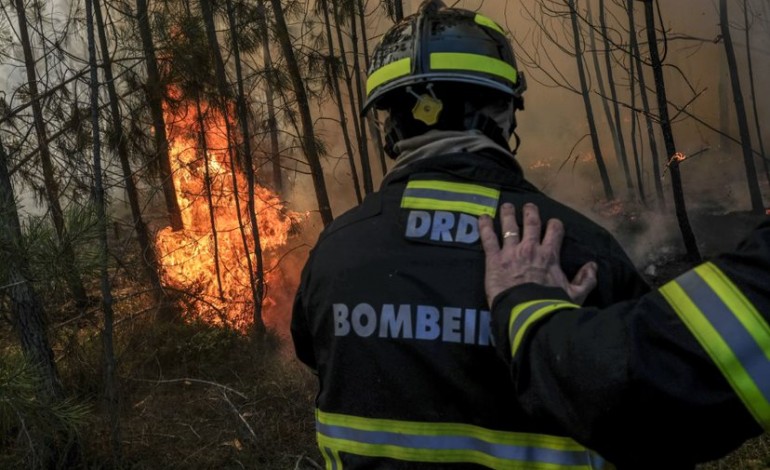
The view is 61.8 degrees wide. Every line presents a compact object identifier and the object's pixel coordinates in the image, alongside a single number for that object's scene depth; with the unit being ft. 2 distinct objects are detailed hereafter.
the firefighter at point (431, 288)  4.27
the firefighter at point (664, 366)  2.92
